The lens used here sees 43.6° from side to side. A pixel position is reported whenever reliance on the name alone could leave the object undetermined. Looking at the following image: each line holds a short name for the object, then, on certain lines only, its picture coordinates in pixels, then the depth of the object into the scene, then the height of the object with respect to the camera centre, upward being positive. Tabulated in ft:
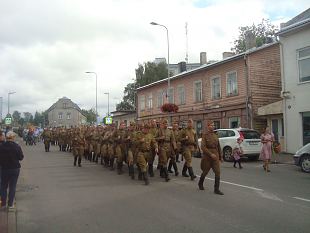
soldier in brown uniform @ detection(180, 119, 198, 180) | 39.93 -0.79
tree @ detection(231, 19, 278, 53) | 172.23 +46.35
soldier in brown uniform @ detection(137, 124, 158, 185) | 37.96 -1.13
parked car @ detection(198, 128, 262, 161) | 62.69 -1.08
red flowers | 101.76 +7.52
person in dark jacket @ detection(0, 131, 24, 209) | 27.61 -2.17
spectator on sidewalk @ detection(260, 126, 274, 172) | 49.60 -1.54
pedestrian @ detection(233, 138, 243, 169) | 52.49 -2.53
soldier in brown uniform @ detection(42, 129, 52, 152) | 93.43 -0.58
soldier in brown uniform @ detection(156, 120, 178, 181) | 39.65 -0.96
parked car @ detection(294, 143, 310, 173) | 48.44 -2.96
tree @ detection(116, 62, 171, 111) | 204.23 +33.71
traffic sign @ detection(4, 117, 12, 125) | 152.87 +6.31
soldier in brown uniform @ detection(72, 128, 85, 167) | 55.93 -1.40
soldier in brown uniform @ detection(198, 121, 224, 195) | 32.27 -1.49
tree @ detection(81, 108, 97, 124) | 380.99 +25.84
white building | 67.00 +9.79
